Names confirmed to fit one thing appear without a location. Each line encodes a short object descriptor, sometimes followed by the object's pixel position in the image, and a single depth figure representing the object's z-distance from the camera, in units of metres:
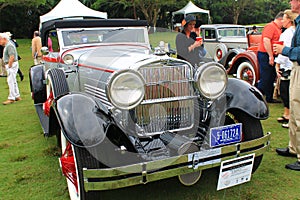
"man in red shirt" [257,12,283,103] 5.56
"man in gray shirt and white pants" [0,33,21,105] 6.74
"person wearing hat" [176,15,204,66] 4.38
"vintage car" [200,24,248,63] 10.80
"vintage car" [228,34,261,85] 7.03
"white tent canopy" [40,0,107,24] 15.59
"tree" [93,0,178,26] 32.44
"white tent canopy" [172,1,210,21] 27.85
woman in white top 4.60
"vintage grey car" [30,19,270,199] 2.34
